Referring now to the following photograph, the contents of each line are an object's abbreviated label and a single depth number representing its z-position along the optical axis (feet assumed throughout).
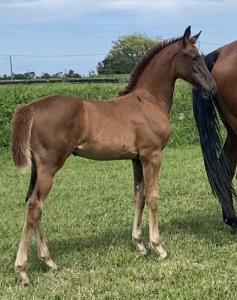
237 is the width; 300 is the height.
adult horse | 18.34
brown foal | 13.98
